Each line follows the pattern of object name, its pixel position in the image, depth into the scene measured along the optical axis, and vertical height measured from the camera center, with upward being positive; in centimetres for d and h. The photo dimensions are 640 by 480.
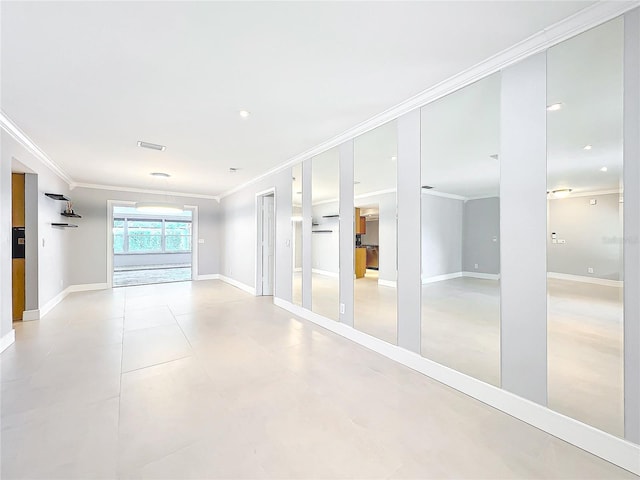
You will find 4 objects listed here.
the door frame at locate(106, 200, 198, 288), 693 +28
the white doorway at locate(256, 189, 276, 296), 603 -9
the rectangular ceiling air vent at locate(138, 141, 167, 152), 387 +134
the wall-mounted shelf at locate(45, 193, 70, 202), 462 +77
